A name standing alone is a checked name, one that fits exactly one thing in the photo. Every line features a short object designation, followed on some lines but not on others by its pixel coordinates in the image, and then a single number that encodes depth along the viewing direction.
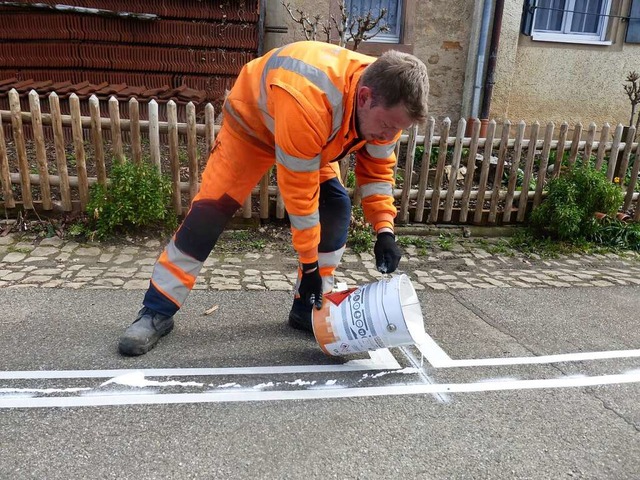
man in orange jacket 2.41
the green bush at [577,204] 5.80
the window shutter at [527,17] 8.80
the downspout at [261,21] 7.95
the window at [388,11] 8.83
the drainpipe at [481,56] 8.56
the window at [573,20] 9.41
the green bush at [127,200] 4.99
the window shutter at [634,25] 9.34
